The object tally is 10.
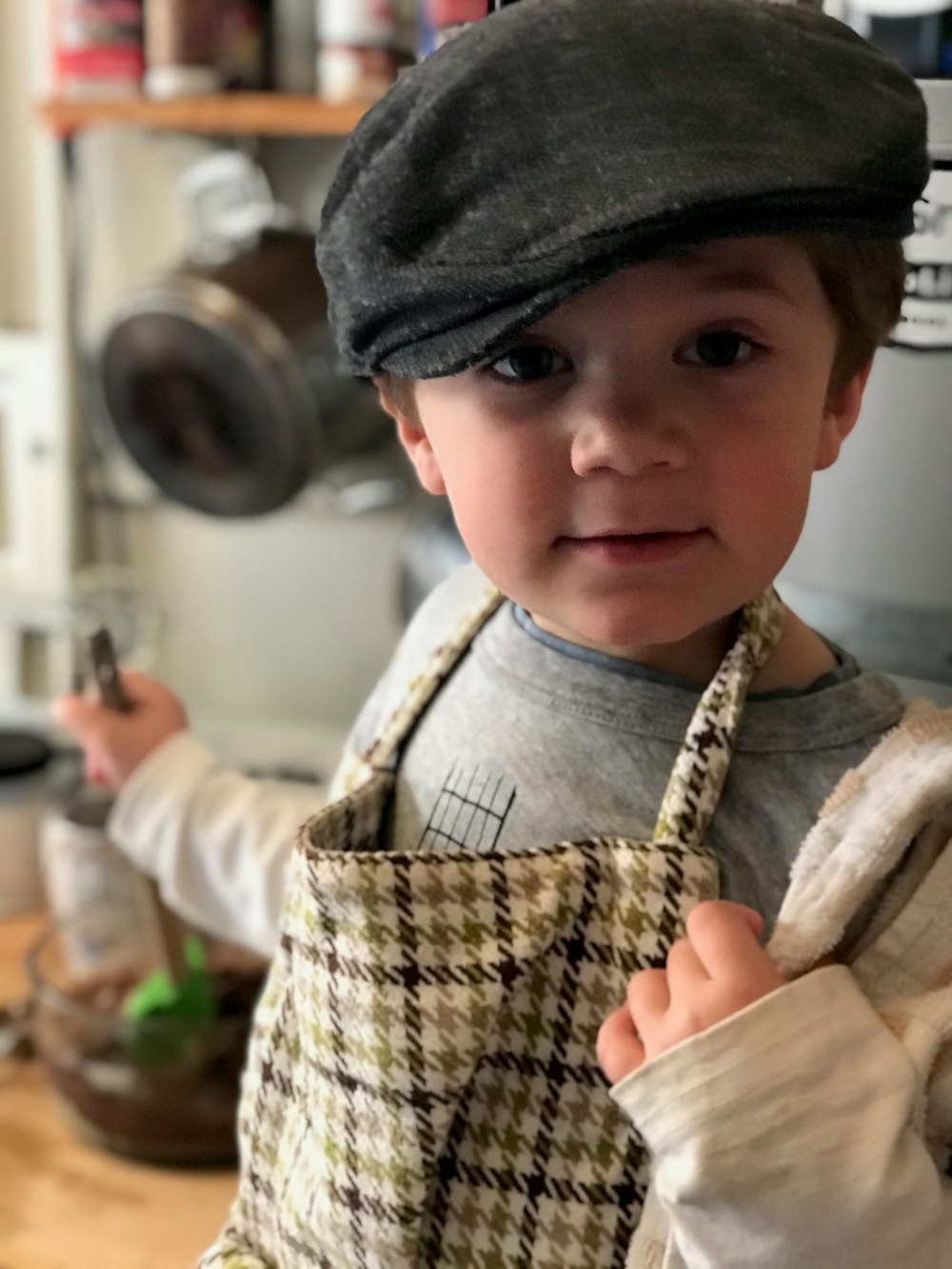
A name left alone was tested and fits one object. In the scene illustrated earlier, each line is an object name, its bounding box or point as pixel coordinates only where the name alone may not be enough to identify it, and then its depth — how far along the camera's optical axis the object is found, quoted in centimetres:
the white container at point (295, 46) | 116
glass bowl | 90
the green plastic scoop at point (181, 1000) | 93
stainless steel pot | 107
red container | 117
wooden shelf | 108
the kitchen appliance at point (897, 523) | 59
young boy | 42
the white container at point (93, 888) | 102
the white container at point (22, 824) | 123
